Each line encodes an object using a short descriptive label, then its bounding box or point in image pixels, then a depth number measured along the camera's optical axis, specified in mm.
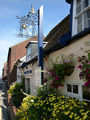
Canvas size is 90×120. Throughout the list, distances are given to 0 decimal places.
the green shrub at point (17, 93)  9746
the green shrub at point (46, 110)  3306
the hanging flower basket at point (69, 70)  4375
